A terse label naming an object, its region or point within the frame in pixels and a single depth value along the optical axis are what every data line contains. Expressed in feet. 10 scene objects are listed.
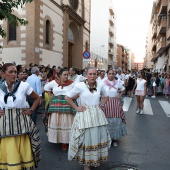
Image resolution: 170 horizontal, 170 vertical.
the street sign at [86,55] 53.78
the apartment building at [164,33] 104.44
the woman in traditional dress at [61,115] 18.60
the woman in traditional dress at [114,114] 19.85
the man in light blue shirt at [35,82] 25.71
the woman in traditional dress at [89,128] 13.61
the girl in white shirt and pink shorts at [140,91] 34.30
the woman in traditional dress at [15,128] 11.32
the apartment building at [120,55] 357.00
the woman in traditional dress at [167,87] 59.41
